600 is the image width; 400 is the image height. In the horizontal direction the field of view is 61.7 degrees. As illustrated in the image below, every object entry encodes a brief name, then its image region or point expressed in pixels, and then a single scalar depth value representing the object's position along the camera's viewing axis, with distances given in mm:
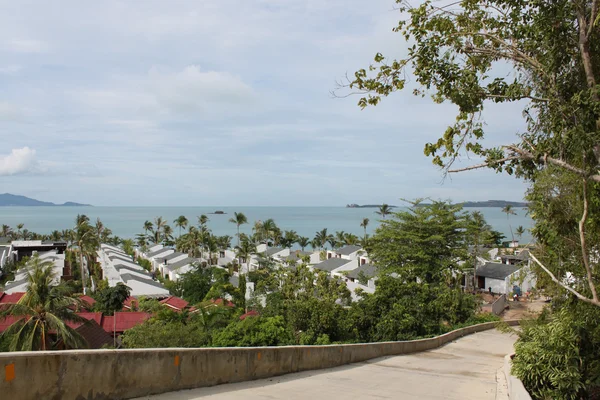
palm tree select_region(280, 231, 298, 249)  105062
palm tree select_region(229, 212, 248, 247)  83719
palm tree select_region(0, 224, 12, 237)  117025
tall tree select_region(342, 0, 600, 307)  7195
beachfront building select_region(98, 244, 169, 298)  42781
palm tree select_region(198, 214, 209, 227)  96644
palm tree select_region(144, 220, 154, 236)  112781
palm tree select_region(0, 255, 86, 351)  19797
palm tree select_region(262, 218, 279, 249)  95250
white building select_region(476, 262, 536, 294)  52562
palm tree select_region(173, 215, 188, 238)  103125
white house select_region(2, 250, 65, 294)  41197
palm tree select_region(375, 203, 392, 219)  105112
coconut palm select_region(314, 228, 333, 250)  114406
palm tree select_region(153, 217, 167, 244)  112219
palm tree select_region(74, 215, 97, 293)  52594
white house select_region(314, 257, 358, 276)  60094
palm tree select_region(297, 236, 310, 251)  112125
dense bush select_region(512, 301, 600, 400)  8891
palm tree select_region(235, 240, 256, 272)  65900
